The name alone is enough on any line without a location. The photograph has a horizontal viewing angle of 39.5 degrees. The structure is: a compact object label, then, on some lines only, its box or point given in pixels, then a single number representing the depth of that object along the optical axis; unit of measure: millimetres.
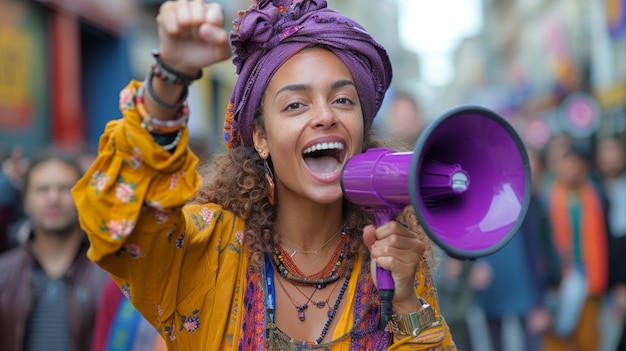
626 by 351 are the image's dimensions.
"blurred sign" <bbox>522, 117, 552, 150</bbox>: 18344
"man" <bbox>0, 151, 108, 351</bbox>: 4605
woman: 2230
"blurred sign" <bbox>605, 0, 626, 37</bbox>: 18780
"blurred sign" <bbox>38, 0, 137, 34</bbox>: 11596
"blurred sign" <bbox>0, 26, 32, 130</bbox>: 9391
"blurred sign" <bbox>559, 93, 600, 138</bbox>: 14000
